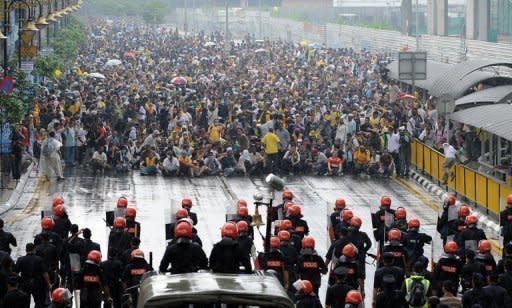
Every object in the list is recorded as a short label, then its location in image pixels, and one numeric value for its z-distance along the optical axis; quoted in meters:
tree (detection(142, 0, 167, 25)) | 140.50
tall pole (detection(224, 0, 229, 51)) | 99.30
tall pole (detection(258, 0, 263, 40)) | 129.04
